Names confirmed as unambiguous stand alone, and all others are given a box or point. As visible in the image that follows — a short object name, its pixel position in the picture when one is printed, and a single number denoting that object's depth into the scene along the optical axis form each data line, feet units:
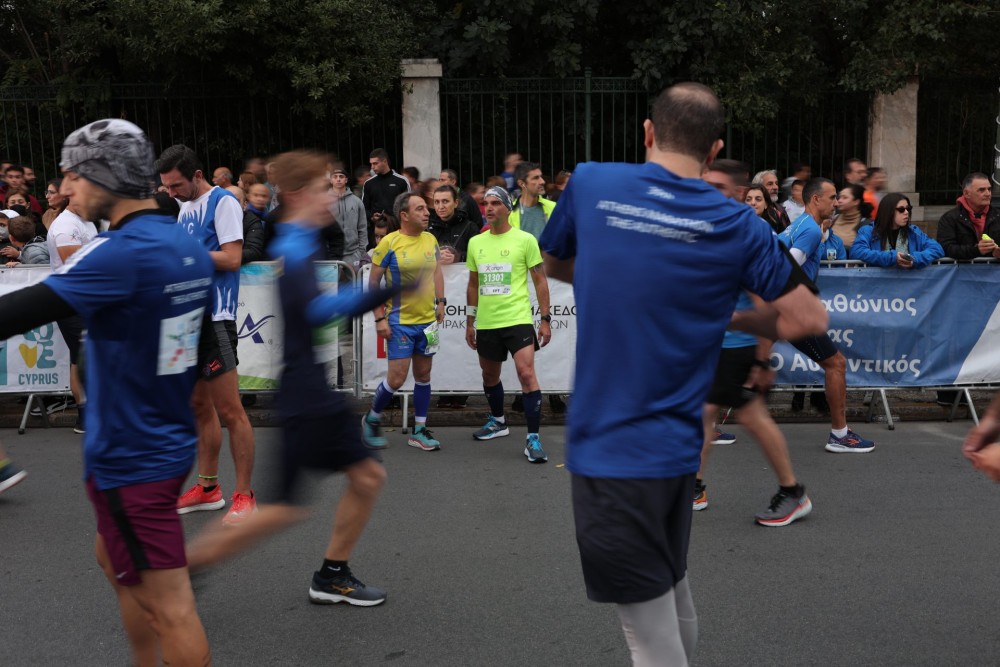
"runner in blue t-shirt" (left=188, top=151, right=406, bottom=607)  13.03
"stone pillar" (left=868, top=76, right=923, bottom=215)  51.60
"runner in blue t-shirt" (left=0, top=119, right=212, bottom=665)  10.25
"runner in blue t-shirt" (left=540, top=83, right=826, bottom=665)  9.29
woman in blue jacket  28.81
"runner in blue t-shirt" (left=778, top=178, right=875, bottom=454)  23.41
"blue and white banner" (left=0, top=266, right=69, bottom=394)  29.50
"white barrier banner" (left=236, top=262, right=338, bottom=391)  29.55
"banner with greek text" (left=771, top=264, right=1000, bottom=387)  28.84
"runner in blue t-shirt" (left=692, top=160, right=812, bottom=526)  18.80
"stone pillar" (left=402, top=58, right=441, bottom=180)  49.62
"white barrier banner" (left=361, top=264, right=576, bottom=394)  29.60
